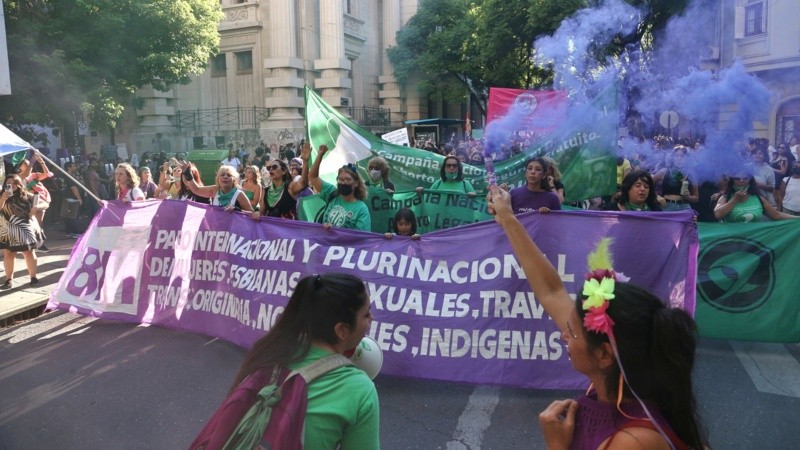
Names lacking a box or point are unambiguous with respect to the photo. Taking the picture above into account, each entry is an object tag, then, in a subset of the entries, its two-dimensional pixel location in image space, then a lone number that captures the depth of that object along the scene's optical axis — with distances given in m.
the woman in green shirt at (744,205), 6.65
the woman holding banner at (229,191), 6.74
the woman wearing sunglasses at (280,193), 6.77
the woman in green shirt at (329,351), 1.71
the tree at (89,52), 13.57
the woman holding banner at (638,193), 5.82
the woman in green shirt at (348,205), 6.03
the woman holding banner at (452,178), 7.75
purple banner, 4.71
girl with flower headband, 1.55
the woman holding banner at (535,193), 5.93
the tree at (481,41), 21.34
